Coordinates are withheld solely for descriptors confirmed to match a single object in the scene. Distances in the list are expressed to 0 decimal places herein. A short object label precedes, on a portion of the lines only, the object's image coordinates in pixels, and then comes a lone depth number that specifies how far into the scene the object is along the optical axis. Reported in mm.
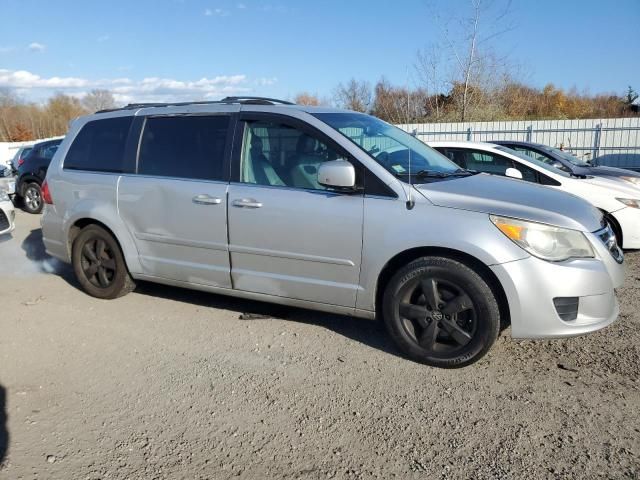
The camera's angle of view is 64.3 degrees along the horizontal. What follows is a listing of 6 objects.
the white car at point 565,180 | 6180
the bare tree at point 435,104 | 21756
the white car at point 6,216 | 6150
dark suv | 11797
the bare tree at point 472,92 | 18156
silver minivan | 3262
